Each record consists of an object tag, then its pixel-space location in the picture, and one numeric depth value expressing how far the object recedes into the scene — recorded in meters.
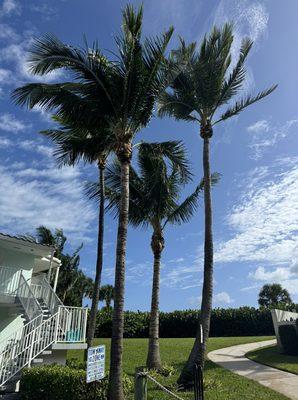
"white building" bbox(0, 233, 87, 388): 12.94
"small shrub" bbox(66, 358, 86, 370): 13.92
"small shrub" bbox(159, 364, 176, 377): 14.17
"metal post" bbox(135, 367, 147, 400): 8.04
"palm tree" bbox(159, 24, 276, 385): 14.40
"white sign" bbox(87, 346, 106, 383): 8.30
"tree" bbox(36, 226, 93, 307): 36.41
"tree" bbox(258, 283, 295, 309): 65.75
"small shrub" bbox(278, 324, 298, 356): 18.10
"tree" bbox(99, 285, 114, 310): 61.91
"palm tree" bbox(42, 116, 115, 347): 16.34
